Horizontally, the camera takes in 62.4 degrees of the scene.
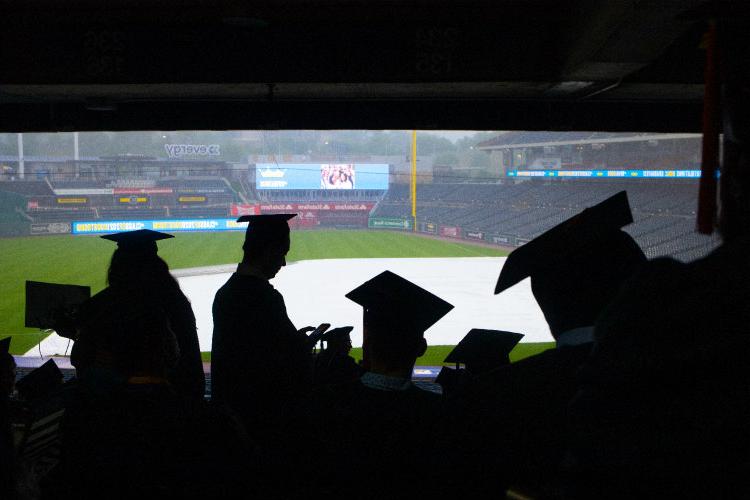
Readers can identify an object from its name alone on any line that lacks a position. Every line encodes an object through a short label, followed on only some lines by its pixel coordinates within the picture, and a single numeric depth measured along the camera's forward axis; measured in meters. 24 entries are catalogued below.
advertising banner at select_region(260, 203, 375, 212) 42.16
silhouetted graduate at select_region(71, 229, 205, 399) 2.89
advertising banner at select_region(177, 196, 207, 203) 38.81
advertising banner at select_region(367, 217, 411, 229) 42.97
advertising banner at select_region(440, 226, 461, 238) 39.75
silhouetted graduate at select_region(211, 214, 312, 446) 2.81
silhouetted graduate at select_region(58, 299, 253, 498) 1.69
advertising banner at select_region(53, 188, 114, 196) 37.41
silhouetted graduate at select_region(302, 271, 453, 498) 1.62
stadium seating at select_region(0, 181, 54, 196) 36.75
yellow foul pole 42.38
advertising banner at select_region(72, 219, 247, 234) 35.44
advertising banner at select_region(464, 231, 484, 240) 38.25
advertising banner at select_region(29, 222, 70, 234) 36.62
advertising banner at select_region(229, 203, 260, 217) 40.28
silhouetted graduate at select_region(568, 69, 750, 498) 0.62
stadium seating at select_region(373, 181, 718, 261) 29.44
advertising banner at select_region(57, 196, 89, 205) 37.47
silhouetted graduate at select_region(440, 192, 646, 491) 1.13
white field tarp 15.52
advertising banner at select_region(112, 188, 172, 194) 38.38
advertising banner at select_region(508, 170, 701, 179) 29.73
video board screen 41.97
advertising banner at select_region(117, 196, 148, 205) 38.44
